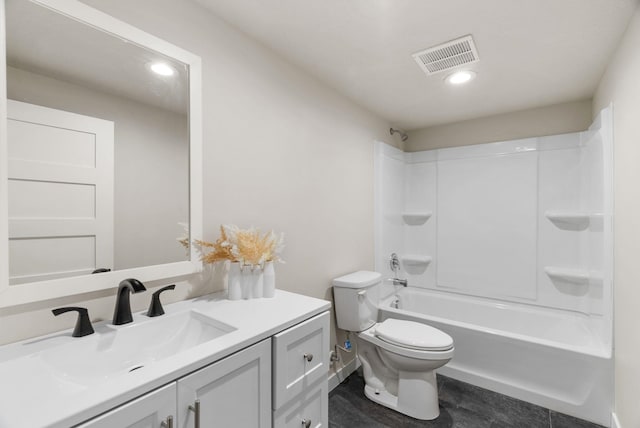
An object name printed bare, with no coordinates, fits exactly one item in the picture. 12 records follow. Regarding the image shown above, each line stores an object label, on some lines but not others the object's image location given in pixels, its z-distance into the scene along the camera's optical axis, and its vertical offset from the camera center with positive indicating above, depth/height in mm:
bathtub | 1961 -1047
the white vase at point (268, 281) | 1443 -326
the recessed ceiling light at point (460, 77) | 2107 +1003
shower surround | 2051 -395
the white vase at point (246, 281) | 1413 -318
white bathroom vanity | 679 -450
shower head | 3227 +910
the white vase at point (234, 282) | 1393 -320
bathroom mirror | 949 +229
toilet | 1959 -921
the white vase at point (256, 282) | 1420 -328
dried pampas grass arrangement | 1369 -159
